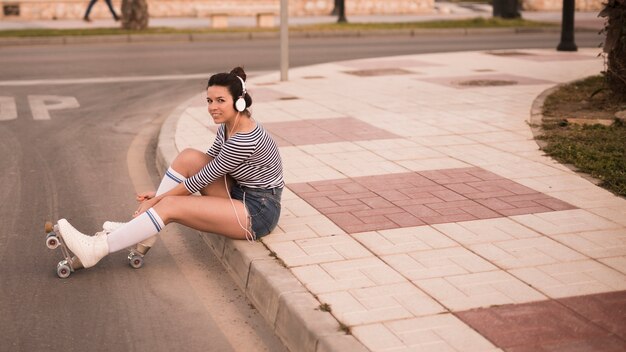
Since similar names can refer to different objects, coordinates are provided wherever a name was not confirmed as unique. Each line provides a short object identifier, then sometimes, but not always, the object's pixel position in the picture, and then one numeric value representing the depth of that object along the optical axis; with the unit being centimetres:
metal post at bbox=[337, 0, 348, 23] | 2802
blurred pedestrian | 2686
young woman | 614
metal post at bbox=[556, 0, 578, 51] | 1875
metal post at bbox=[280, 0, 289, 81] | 1519
